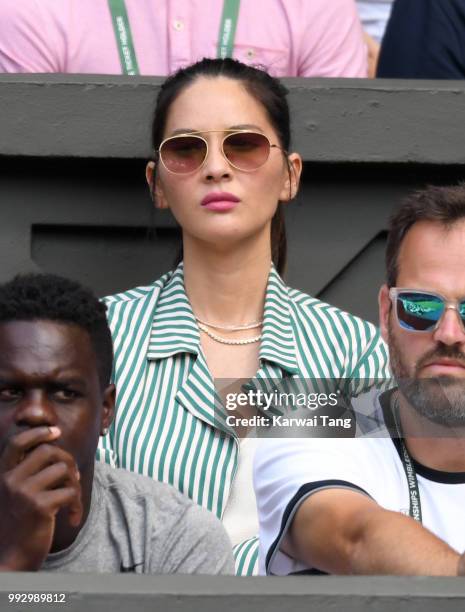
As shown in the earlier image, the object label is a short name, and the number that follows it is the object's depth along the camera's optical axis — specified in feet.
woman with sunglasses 26.73
